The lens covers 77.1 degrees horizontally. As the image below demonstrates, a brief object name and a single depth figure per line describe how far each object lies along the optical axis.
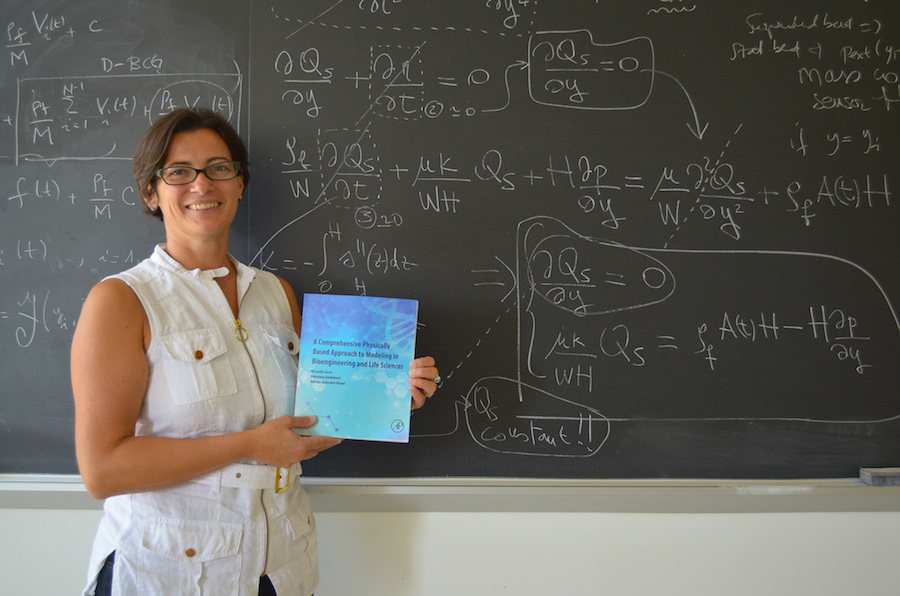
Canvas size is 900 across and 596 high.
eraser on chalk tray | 1.89
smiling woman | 1.31
